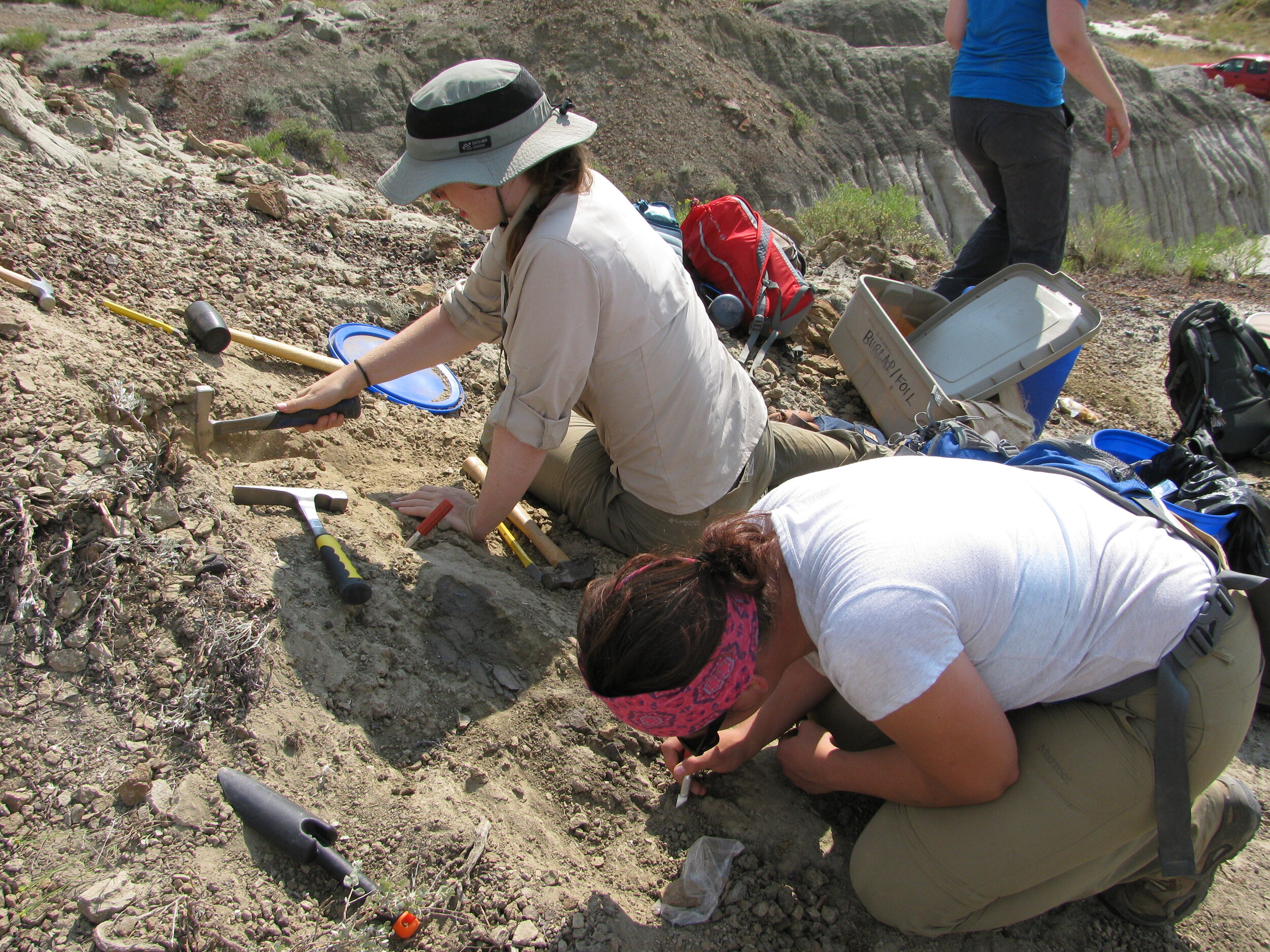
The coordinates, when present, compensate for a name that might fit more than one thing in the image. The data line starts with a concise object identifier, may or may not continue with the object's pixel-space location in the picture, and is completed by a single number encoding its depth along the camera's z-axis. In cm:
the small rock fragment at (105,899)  148
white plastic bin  384
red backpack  435
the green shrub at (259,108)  1155
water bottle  434
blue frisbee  329
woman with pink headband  142
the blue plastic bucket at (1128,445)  354
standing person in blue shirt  386
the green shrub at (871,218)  723
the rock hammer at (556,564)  266
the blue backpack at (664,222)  443
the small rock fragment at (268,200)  401
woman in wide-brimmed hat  202
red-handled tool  256
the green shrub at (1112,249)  788
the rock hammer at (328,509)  217
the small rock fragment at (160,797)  166
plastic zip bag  183
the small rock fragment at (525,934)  168
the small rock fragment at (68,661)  183
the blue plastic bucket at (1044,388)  395
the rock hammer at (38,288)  259
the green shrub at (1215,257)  758
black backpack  422
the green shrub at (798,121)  1599
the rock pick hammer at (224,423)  246
